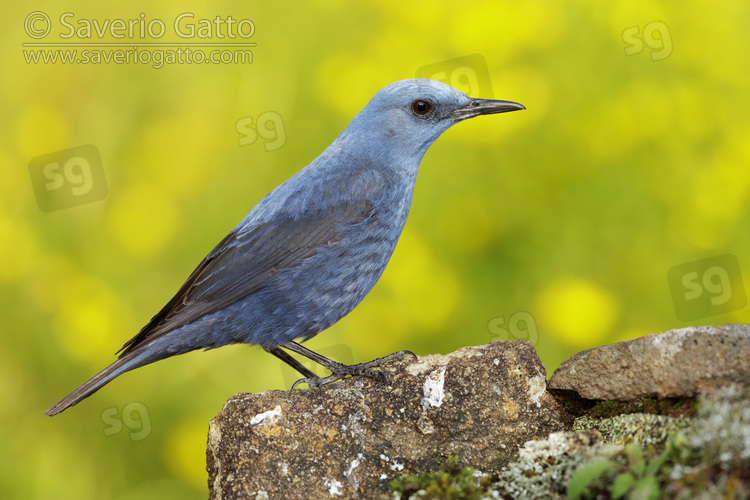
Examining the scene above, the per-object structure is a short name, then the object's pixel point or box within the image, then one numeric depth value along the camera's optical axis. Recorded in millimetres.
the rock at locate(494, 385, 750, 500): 5664
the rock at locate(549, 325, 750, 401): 6926
